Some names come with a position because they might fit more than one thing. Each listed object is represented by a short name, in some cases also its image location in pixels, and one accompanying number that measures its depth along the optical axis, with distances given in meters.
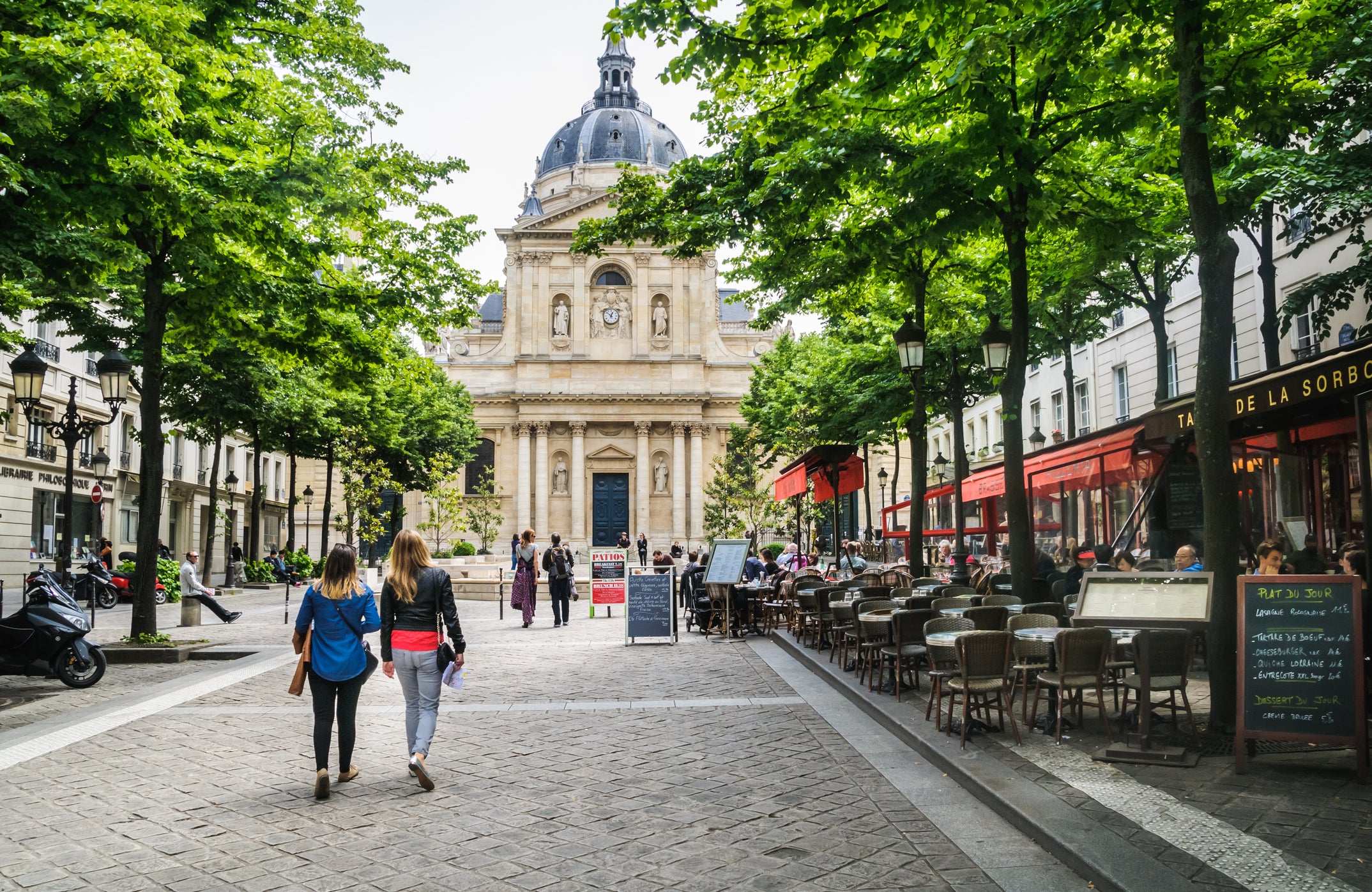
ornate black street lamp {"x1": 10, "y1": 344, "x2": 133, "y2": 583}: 15.25
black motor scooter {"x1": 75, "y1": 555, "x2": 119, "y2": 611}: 24.31
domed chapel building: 58.28
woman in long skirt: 19.83
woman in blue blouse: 6.52
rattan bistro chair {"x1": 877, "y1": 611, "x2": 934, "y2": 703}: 9.76
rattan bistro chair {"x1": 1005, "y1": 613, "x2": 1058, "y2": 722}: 8.23
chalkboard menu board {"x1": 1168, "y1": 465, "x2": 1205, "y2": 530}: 14.40
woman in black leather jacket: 6.75
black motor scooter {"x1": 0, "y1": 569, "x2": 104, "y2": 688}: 10.84
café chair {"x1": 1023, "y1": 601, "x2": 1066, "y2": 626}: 9.56
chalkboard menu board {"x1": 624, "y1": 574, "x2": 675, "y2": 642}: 16.75
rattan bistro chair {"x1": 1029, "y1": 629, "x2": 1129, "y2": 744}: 7.32
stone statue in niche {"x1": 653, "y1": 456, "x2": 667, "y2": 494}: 59.09
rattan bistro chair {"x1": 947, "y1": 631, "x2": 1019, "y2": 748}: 7.52
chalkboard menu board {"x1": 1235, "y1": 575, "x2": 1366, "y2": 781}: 6.09
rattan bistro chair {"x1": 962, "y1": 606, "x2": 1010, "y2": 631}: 9.88
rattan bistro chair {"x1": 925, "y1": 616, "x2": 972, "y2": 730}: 8.17
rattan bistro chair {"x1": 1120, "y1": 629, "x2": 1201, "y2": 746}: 7.34
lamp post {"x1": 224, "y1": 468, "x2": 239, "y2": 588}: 35.19
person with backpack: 20.34
